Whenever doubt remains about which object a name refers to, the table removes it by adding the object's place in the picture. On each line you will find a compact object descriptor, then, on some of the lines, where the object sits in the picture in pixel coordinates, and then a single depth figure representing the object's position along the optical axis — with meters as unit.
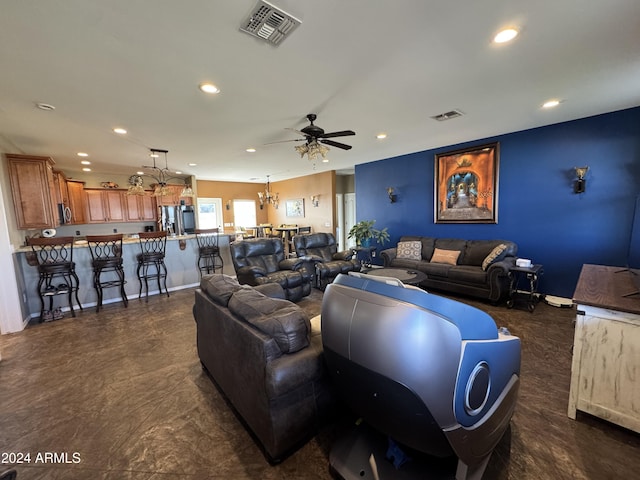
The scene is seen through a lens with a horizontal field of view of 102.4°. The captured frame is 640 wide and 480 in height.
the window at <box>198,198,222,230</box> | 8.86
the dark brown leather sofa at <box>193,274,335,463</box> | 1.43
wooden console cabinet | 1.56
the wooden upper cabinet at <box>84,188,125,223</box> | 6.67
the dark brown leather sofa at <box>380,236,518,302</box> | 3.80
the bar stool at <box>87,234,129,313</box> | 4.13
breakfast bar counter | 3.87
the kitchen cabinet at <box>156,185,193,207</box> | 7.45
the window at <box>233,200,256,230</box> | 9.58
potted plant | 5.89
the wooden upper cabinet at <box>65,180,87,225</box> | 6.13
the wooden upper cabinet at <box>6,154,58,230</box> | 3.90
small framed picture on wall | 8.75
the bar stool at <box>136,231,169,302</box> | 4.60
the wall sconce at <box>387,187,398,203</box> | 5.99
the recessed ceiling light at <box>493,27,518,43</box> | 1.78
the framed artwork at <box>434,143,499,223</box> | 4.53
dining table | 8.24
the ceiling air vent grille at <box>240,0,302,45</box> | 1.54
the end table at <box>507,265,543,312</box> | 3.65
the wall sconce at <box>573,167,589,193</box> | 3.61
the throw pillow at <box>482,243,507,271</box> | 3.93
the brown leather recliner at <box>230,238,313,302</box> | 3.97
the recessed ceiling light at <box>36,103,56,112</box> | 2.73
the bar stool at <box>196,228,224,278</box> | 5.39
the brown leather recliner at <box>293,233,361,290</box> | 4.73
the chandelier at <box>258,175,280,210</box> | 9.22
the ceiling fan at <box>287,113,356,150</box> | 3.04
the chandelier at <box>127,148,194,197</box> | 4.83
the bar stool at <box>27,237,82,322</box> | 3.68
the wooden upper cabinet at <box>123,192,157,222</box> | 7.19
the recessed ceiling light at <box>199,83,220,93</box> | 2.42
